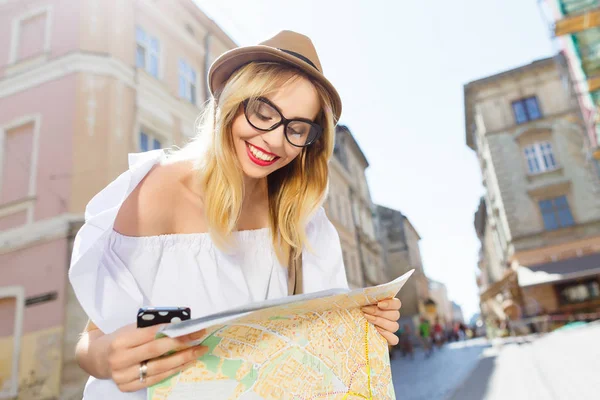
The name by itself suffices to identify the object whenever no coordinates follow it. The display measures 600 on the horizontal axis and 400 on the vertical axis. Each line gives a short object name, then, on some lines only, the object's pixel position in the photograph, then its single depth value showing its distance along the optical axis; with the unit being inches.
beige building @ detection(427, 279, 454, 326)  2990.7
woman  45.6
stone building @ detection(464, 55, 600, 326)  814.5
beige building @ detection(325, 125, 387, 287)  879.7
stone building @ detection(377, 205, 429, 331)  1501.5
